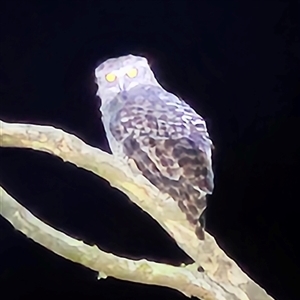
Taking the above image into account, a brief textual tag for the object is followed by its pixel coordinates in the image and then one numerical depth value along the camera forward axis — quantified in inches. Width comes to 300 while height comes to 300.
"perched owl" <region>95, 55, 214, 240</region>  184.1
